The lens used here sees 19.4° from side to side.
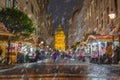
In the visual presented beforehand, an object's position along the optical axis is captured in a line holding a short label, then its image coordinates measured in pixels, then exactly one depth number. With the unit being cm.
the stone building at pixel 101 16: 4736
